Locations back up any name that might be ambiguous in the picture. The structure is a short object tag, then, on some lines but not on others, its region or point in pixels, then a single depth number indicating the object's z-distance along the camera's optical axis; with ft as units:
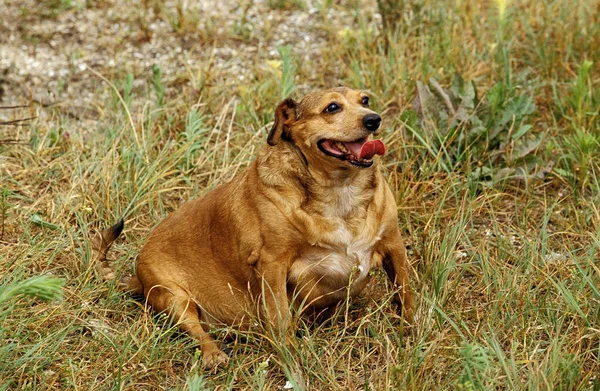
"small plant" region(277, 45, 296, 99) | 18.90
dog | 12.92
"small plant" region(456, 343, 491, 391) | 9.70
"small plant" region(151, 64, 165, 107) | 19.69
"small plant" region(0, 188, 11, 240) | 15.30
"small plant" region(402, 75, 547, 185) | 17.25
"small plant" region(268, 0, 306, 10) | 24.14
